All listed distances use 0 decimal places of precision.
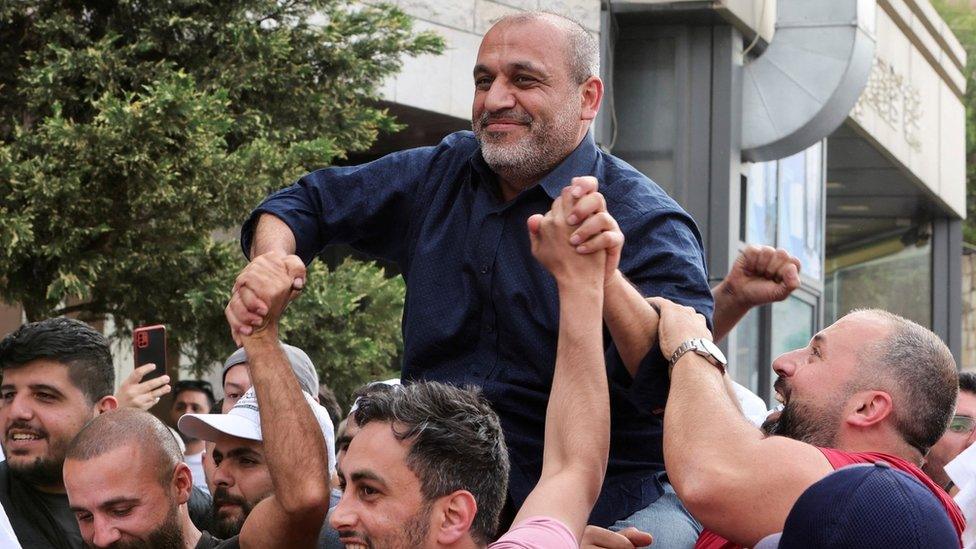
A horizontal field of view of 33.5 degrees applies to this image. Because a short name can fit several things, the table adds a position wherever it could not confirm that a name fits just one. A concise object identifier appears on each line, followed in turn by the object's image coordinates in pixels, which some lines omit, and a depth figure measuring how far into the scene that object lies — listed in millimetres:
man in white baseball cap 5305
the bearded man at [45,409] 5539
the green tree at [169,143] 9680
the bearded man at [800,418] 3699
